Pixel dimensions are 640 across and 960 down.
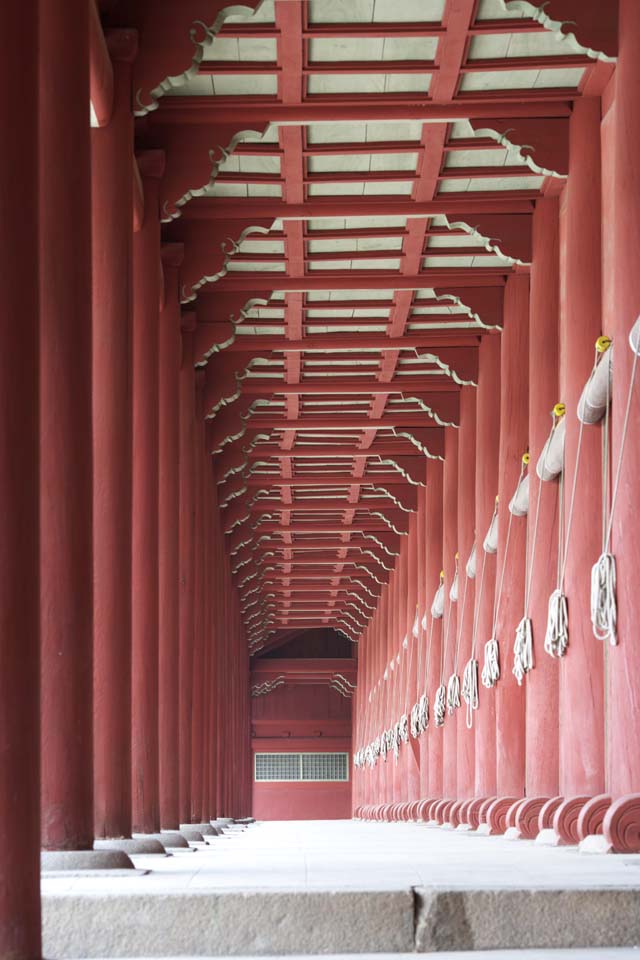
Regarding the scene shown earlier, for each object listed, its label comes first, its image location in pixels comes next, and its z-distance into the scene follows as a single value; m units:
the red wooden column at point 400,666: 29.70
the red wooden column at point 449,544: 21.41
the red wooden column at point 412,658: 27.59
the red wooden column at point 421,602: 25.67
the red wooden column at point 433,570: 23.81
